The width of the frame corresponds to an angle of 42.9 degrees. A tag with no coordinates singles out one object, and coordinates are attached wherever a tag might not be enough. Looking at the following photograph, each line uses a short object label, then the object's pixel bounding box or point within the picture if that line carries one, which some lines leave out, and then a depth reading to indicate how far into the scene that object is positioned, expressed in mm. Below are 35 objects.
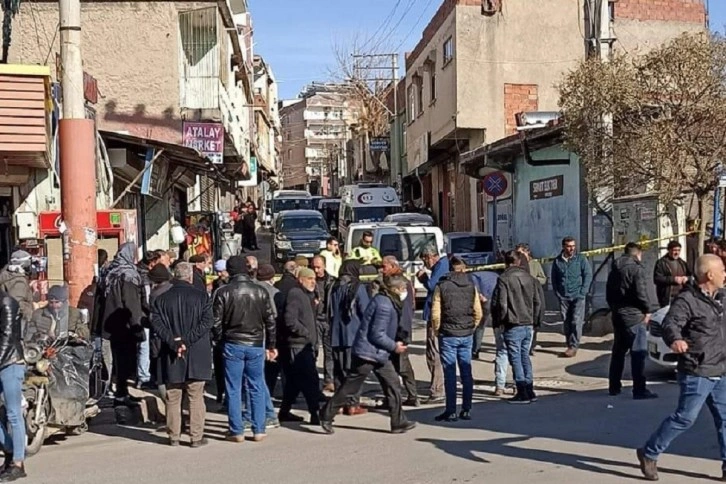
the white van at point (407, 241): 19844
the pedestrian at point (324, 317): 11312
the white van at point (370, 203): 34594
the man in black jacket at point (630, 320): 10250
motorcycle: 8469
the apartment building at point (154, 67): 22344
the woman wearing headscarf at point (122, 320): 10180
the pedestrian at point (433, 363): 10984
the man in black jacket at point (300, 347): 9617
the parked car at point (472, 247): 22312
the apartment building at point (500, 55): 30844
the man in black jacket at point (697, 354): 6816
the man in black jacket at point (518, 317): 10352
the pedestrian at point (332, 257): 14115
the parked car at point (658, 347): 11156
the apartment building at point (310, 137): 110812
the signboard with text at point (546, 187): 23398
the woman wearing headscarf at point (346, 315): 9953
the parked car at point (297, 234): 29547
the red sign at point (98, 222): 13195
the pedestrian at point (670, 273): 12641
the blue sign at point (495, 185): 22031
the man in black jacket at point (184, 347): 8656
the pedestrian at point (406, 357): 9930
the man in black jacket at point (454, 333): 9625
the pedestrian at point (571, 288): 13773
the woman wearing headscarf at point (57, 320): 8750
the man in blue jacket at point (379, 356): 9016
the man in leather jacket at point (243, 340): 8930
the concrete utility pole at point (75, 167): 10664
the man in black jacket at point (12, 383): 7402
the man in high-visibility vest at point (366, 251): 14508
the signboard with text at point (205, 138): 21422
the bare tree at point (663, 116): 13750
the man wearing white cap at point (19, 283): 8680
